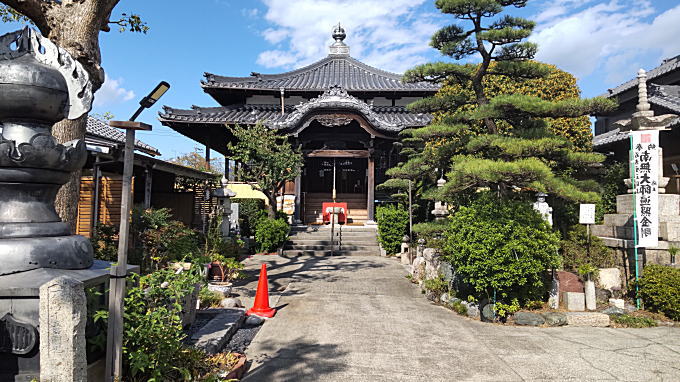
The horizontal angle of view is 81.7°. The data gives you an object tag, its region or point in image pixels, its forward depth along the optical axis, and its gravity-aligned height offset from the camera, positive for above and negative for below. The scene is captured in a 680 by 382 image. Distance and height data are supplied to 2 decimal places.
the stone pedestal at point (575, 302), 6.68 -1.50
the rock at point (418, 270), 9.50 -1.45
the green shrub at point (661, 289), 6.52 -1.27
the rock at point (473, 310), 6.73 -1.68
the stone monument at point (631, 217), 7.23 -0.04
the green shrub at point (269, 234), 13.80 -0.87
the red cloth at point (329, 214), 17.62 -0.07
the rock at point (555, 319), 6.26 -1.68
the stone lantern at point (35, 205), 2.52 +0.01
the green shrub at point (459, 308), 6.90 -1.71
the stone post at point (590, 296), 6.72 -1.40
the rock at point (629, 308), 6.88 -1.64
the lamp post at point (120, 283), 2.92 -0.56
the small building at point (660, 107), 12.15 +3.54
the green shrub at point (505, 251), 6.25 -0.63
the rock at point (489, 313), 6.41 -1.65
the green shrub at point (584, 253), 7.58 -0.78
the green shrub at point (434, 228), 8.39 -0.34
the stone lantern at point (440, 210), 10.64 +0.05
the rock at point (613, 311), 6.66 -1.64
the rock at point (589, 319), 6.35 -1.70
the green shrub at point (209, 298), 6.42 -1.53
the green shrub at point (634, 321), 6.33 -1.73
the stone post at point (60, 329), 2.32 -0.73
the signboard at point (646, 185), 7.18 +0.55
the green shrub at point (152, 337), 3.21 -1.11
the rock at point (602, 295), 7.08 -1.46
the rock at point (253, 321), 6.08 -1.73
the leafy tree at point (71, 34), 5.55 +2.50
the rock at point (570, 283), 6.93 -1.23
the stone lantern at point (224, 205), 12.72 +0.13
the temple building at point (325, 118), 16.97 +4.12
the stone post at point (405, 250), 12.54 -1.29
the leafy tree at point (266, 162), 13.81 +1.71
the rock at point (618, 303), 6.88 -1.56
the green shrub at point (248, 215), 15.04 -0.22
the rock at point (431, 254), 8.80 -0.98
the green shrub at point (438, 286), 7.80 -1.48
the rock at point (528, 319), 6.25 -1.69
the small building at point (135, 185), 8.80 +0.76
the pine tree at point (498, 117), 6.66 +1.84
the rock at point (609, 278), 7.25 -1.18
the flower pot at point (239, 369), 3.96 -1.67
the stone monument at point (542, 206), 8.09 +0.15
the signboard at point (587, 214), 7.16 +0.00
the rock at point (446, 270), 7.75 -1.19
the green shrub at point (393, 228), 13.79 -0.60
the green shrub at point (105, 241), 7.29 -0.66
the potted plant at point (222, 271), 8.69 -1.42
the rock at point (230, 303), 6.76 -1.62
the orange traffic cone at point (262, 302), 6.58 -1.58
